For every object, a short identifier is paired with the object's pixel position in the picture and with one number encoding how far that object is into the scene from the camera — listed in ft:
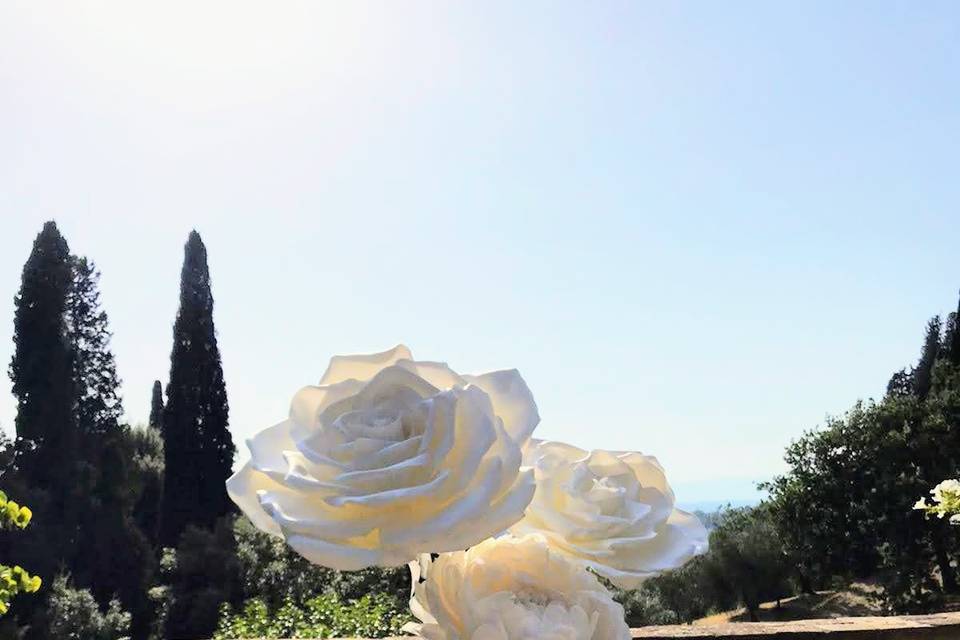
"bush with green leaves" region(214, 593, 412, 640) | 15.97
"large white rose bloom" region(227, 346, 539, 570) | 2.03
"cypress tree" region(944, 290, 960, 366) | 47.78
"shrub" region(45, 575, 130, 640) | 41.45
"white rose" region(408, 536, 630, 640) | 2.20
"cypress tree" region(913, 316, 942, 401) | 67.31
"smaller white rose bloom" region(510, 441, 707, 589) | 2.40
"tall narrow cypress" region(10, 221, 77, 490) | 50.47
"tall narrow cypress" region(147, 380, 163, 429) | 75.31
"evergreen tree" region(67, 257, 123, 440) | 55.31
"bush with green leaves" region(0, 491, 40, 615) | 8.61
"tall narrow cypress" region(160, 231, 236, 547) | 50.93
